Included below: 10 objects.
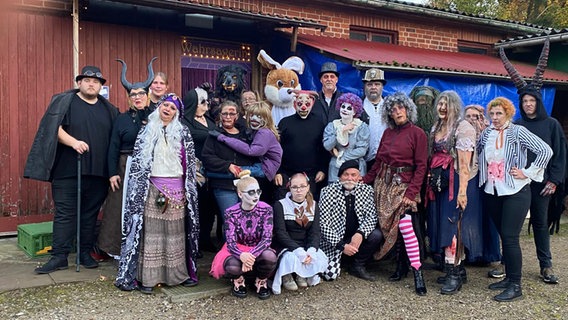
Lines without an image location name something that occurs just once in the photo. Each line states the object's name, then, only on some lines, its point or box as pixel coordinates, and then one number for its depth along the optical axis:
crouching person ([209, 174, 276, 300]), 4.26
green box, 5.32
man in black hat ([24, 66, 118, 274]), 4.64
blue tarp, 6.81
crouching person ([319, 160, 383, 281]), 4.84
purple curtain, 7.40
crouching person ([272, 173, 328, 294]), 4.40
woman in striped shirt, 4.48
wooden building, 6.21
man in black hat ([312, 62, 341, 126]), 5.36
